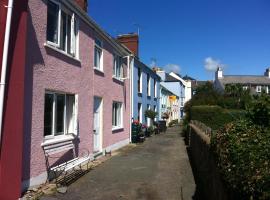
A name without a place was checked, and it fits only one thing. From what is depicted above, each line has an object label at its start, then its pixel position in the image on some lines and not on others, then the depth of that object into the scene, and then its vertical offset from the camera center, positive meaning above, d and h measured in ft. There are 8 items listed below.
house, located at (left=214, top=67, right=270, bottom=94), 181.22 +23.33
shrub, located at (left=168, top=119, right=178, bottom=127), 101.08 -6.72
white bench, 20.67 -4.84
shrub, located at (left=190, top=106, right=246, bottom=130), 48.99 -1.48
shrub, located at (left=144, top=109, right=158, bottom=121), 60.18 -1.26
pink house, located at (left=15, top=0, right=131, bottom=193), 19.12 +2.61
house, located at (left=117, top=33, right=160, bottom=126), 51.82 +6.16
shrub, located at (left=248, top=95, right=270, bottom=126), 11.35 -0.14
